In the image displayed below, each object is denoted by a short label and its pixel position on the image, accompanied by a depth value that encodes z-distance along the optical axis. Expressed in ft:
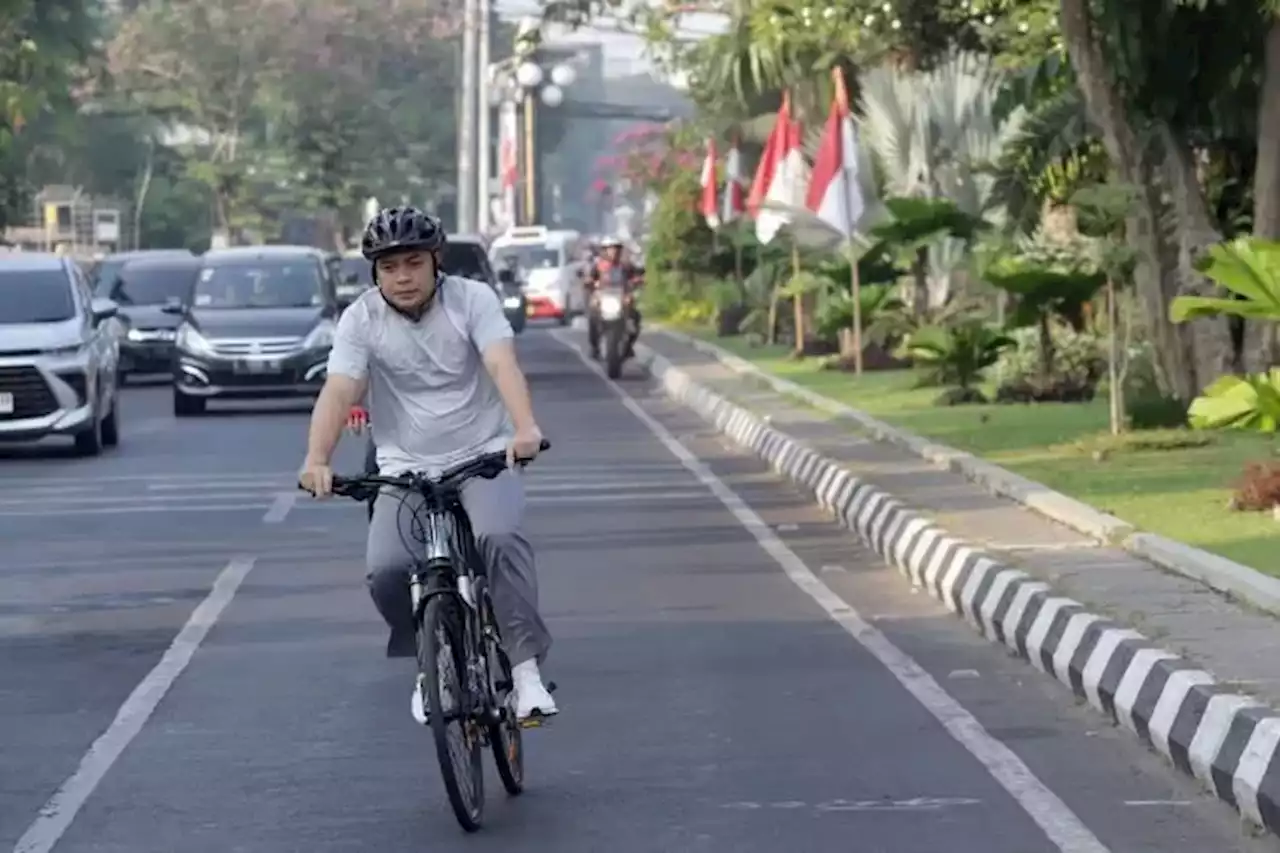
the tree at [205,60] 249.14
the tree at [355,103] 253.03
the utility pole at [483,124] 218.18
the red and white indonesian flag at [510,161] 279.90
